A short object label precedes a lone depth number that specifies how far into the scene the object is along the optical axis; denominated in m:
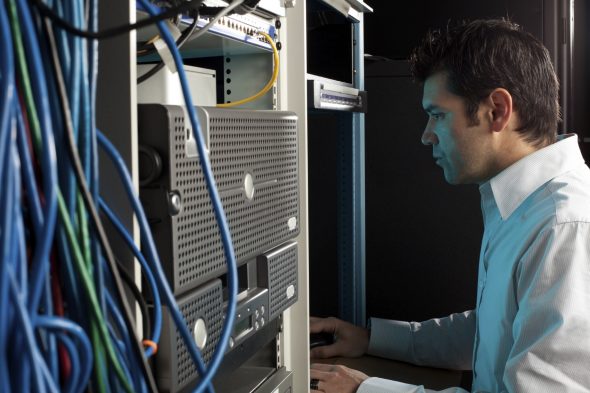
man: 1.13
